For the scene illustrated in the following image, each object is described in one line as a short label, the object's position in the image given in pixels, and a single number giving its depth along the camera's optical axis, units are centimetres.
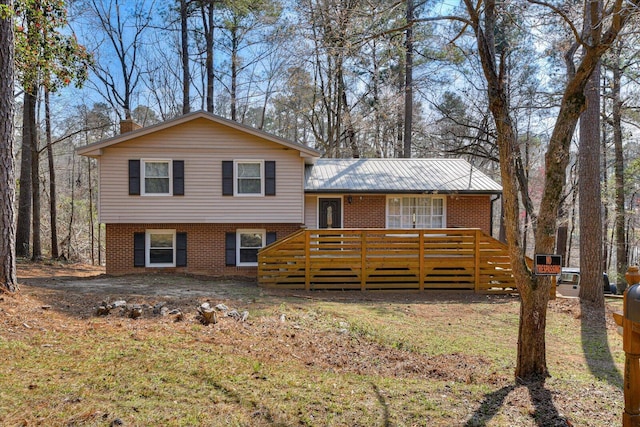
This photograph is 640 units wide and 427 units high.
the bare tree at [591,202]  967
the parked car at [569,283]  1251
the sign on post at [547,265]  397
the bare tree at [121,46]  2177
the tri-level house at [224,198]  1284
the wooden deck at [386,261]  1064
